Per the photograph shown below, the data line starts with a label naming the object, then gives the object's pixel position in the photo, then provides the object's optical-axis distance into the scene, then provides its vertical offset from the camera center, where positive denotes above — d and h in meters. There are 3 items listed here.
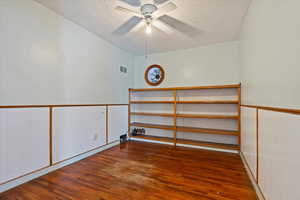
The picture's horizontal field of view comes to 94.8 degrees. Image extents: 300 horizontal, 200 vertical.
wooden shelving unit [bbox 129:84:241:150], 2.83 -0.32
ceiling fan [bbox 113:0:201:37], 1.79 +1.30
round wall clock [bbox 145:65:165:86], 3.69 +0.70
